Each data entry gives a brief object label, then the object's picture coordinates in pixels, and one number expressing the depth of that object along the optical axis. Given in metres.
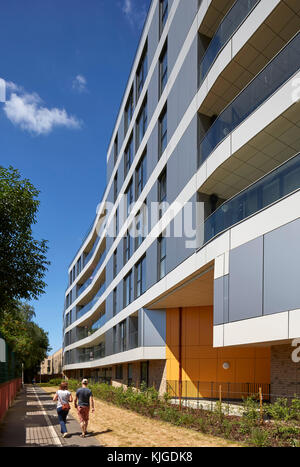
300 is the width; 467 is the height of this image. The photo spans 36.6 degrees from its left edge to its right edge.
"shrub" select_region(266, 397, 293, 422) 10.91
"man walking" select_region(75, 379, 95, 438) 12.25
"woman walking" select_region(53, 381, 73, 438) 12.23
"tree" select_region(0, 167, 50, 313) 16.30
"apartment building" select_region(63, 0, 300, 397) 11.80
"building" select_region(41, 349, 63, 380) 93.38
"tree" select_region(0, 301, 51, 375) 40.31
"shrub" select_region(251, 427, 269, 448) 9.93
